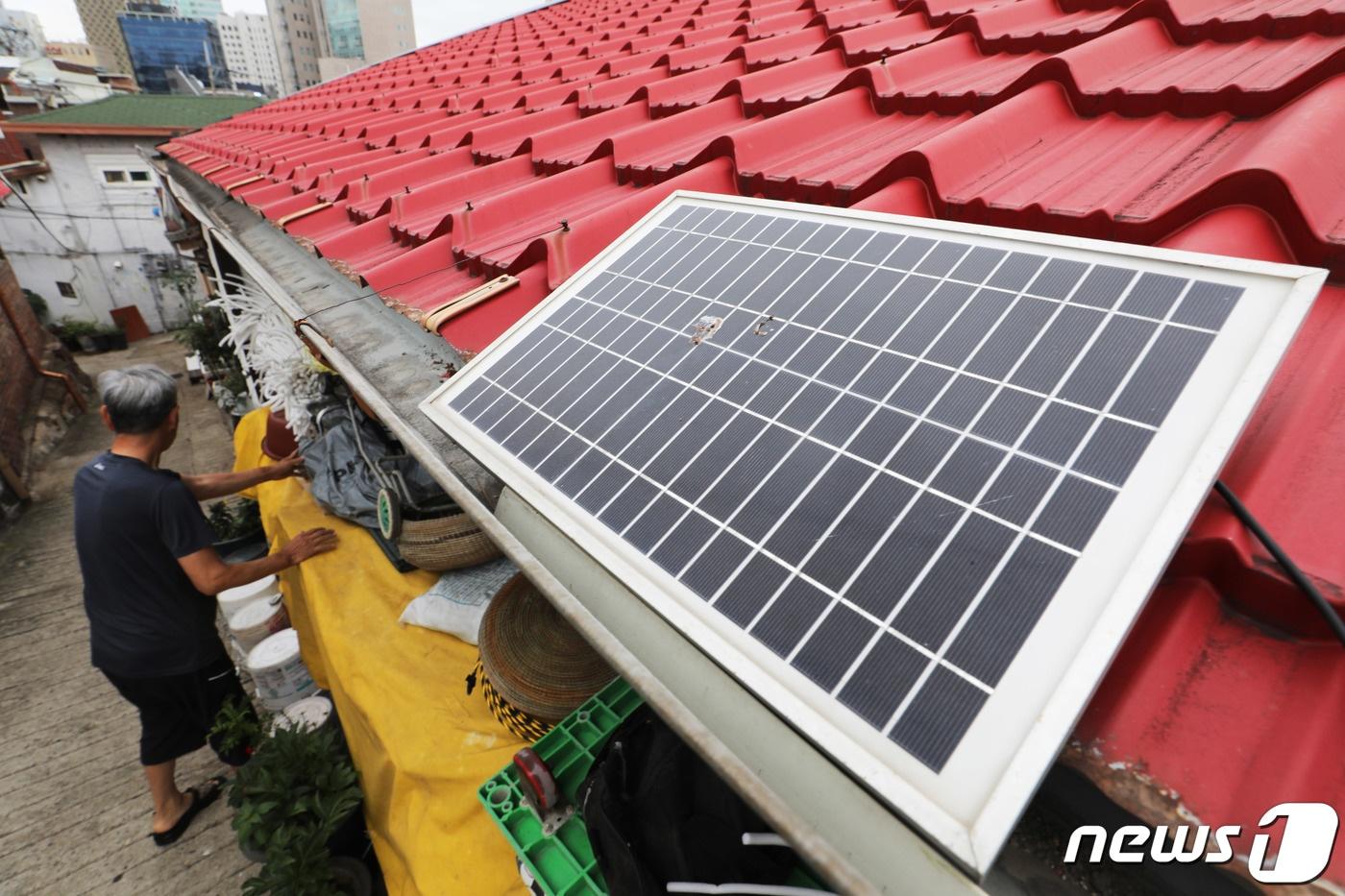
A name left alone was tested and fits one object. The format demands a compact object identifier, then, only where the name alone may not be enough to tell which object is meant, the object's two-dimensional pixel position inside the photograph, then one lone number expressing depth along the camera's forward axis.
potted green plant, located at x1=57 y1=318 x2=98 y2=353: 19.22
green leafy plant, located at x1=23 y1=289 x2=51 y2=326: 19.16
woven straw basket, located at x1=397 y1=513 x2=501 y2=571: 3.39
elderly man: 3.28
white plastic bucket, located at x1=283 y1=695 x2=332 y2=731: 4.00
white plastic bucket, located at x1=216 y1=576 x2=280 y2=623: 5.09
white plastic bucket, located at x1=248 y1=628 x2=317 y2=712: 4.41
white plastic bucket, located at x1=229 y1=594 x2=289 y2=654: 4.87
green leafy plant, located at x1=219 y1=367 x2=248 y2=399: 10.06
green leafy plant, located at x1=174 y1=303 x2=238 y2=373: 11.50
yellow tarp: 2.53
